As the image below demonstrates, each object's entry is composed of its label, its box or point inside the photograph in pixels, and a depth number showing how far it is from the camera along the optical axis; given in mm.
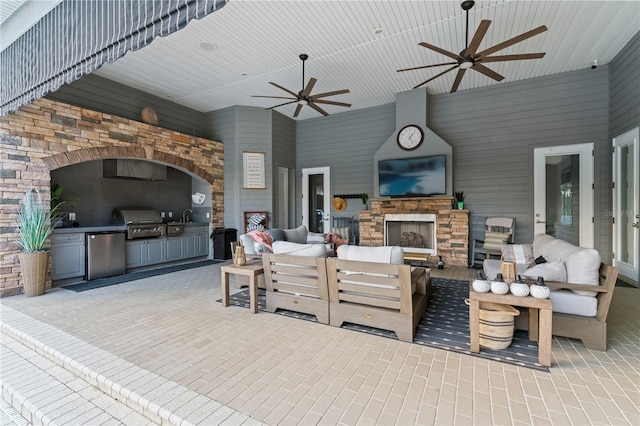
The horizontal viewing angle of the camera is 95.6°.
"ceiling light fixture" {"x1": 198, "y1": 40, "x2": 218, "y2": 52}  4691
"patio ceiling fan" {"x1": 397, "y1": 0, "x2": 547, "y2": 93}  3254
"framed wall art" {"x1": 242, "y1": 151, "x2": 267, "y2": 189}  7375
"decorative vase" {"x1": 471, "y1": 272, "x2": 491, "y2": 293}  2486
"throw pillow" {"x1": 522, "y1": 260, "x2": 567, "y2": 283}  2725
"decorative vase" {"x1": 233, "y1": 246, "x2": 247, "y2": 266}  3668
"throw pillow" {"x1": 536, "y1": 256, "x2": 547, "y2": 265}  3147
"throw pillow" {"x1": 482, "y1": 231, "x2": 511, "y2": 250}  5754
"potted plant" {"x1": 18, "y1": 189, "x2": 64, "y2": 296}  4035
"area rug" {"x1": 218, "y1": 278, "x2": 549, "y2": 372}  2396
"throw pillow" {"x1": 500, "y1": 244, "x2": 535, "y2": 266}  3875
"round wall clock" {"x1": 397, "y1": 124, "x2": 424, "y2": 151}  6508
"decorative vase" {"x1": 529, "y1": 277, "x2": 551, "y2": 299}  2297
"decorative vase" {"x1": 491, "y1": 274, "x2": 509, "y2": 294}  2424
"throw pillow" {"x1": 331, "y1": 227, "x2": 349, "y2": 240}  7340
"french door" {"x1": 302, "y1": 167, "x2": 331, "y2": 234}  8242
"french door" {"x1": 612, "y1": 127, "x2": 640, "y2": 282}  4555
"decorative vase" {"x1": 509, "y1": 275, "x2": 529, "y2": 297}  2354
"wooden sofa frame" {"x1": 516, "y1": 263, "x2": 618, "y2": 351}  2416
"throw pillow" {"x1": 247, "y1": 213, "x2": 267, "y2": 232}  7289
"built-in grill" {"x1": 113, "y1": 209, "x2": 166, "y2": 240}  5625
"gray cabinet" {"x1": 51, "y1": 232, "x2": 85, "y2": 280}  4574
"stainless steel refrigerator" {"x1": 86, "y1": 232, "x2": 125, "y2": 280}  4977
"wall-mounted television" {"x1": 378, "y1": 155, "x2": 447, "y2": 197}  6285
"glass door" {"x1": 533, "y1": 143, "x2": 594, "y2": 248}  5484
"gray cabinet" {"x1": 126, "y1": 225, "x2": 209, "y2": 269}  5676
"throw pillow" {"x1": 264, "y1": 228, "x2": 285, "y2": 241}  5367
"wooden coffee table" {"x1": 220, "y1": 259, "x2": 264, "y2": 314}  3396
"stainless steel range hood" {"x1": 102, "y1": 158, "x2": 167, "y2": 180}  5781
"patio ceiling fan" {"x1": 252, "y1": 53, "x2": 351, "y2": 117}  4805
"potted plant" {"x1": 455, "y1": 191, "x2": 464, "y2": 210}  6290
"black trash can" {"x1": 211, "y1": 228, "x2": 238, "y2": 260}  7043
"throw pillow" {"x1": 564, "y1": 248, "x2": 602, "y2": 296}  2555
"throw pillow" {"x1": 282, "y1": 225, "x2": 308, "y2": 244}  5698
